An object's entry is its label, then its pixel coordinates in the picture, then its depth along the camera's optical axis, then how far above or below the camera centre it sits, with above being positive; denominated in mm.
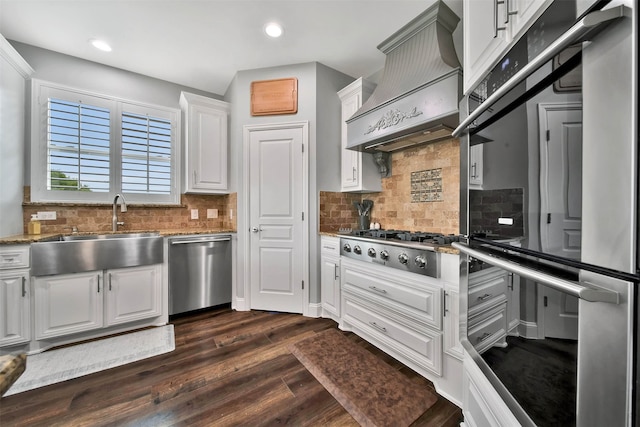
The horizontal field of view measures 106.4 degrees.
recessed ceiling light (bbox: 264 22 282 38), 2232 +1746
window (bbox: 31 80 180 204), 2545 +752
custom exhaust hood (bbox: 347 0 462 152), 1711 +964
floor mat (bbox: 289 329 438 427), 1378 -1146
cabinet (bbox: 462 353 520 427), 812 -722
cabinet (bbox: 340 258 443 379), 1581 -765
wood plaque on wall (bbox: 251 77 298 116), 2801 +1375
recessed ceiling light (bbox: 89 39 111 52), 2444 +1743
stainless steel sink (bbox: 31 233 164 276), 2010 -377
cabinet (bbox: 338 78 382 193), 2676 +610
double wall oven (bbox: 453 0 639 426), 453 -12
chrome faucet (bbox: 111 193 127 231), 2715 +33
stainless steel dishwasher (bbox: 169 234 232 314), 2631 -689
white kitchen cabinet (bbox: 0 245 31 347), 1883 -678
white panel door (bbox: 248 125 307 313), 2775 -63
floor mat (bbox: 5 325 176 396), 1686 -1169
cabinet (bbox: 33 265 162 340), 2024 -809
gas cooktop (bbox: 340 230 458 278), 1607 -279
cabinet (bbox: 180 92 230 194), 2977 +876
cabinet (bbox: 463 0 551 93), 756 +688
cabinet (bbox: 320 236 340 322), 2484 -686
